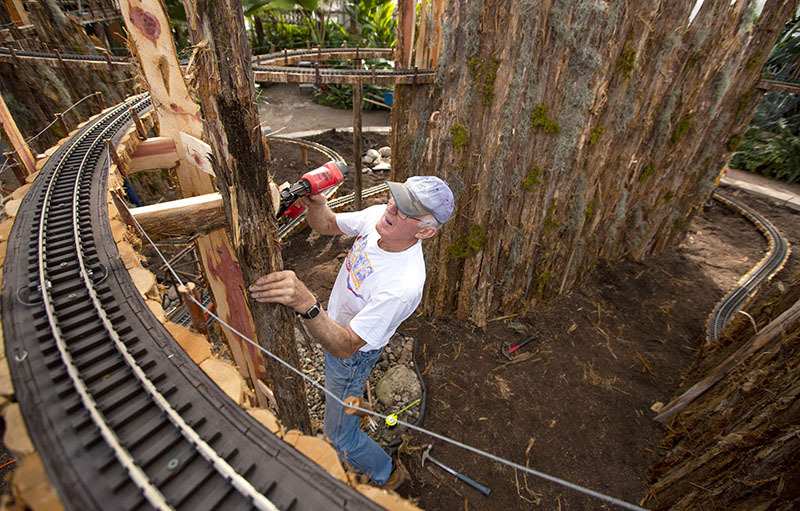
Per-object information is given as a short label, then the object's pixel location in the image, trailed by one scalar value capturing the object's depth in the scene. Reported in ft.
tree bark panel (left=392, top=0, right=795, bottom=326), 12.92
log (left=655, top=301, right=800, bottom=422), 10.67
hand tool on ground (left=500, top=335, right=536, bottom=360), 17.18
